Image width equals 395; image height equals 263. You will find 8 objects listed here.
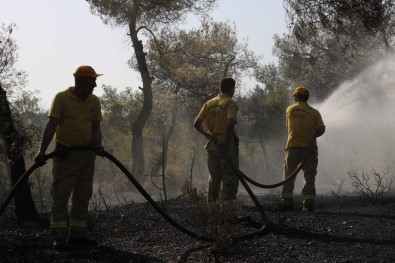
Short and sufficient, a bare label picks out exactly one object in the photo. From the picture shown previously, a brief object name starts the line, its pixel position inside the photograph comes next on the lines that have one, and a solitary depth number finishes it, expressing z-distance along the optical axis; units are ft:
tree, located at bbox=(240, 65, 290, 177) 140.91
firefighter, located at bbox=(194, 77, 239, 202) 24.57
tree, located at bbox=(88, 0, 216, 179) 75.77
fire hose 18.85
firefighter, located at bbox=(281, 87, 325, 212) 27.53
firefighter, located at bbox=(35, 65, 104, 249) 18.80
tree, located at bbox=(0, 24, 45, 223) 25.89
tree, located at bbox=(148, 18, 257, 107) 103.76
